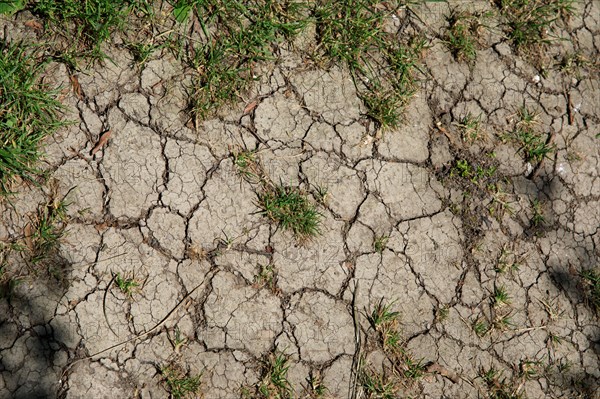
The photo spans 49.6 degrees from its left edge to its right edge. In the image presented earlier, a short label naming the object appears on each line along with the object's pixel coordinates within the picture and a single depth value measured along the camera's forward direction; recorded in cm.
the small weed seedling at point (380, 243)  330
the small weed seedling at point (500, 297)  335
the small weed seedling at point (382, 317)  320
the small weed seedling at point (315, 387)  305
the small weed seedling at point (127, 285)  299
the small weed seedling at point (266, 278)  314
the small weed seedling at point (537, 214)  352
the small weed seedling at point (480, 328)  329
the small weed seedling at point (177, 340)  298
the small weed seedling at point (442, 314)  327
